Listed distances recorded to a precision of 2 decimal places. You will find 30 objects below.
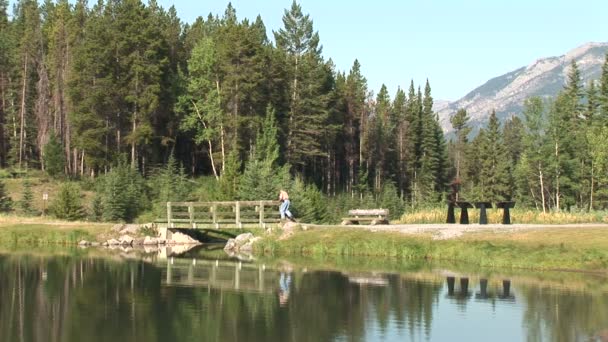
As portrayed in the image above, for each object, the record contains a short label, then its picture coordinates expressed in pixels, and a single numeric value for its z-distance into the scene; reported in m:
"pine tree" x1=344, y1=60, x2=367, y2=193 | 96.75
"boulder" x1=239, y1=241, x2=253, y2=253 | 40.44
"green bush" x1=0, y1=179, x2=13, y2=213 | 57.78
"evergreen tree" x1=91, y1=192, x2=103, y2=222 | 55.59
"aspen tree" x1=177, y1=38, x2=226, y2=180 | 73.88
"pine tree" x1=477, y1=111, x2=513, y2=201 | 108.12
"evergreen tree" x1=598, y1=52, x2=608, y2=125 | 87.81
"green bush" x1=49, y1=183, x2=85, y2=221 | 54.40
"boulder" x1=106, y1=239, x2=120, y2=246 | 44.91
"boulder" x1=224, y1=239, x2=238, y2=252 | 41.65
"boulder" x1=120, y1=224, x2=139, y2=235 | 45.69
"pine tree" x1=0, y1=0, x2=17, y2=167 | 89.62
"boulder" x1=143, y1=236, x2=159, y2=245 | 45.19
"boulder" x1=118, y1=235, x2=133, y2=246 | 44.97
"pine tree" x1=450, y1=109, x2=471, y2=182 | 140.98
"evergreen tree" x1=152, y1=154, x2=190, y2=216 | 55.98
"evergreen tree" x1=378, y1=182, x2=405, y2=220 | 64.94
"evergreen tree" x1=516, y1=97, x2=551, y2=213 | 77.88
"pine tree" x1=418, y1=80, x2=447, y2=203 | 112.25
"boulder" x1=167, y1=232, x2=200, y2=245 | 45.96
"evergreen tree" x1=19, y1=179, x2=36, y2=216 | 57.08
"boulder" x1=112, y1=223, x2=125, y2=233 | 45.83
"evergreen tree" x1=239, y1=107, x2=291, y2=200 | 48.59
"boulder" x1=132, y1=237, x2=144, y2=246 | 45.16
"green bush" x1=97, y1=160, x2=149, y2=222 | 54.94
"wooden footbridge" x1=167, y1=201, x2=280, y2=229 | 40.47
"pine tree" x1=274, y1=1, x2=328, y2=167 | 79.12
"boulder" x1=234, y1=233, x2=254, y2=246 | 41.56
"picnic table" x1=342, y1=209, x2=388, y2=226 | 43.56
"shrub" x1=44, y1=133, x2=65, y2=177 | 70.19
